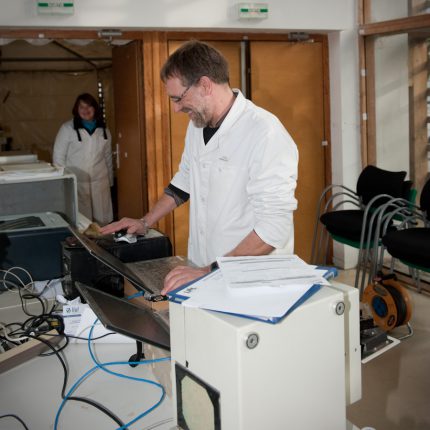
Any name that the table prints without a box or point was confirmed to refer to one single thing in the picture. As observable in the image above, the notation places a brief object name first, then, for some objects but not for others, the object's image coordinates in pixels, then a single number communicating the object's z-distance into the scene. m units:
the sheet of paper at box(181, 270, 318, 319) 0.98
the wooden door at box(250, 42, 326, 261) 4.65
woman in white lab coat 5.30
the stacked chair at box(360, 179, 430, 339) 3.34
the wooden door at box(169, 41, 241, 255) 4.49
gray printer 2.42
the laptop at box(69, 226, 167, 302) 1.58
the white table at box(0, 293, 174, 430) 1.35
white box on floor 0.95
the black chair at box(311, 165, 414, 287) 3.86
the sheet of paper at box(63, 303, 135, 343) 1.75
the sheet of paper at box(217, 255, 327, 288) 1.10
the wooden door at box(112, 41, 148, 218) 4.49
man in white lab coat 1.81
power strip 1.63
